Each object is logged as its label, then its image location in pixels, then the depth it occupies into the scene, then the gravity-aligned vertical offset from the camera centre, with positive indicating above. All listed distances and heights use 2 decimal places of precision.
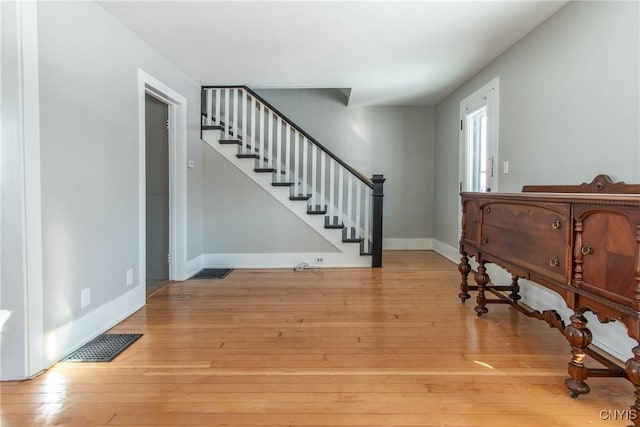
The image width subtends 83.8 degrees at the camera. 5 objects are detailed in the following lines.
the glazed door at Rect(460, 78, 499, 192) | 3.84 +0.70
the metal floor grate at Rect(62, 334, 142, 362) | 2.24 -1.01
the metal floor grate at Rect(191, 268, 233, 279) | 4.36 -0.98
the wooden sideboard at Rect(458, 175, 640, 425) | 1.45 -0.27
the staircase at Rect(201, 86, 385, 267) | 4.80 +0.32
